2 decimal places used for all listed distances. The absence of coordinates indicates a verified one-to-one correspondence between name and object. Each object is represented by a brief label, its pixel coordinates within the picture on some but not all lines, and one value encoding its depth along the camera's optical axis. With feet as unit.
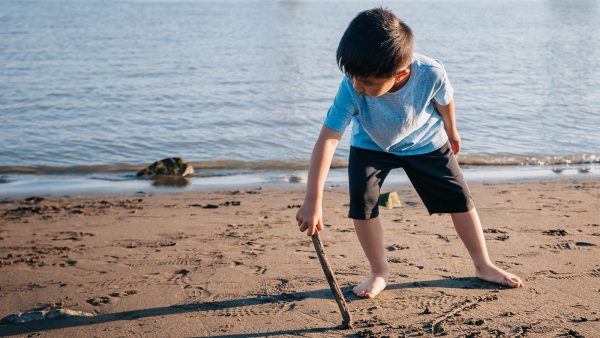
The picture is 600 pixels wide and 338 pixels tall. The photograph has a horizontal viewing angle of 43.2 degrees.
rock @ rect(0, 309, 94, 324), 11.96
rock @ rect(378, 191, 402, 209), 19.73
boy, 10.43
